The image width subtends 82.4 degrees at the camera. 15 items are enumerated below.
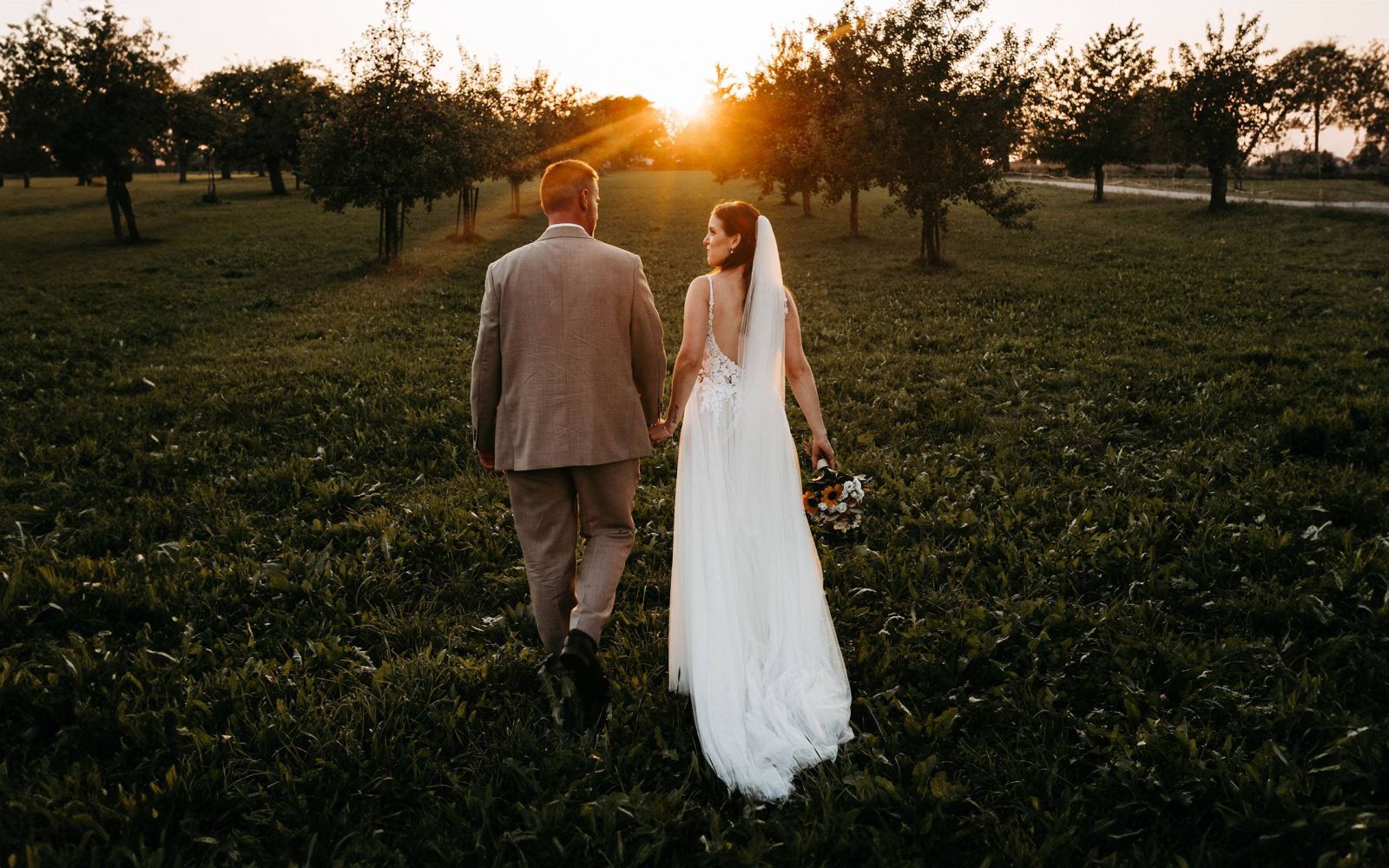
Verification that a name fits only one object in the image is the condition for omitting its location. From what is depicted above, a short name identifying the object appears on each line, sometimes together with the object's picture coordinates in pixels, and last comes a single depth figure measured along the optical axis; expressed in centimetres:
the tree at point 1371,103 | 6525
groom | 395
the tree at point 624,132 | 7456
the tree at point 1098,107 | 4453
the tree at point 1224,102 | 3100
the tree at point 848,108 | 2192
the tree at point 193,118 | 2766
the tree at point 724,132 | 3647
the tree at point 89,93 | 2511
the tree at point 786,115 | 2969
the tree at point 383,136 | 2220
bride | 402
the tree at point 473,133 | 2461
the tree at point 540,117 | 3806
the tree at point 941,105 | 2117
